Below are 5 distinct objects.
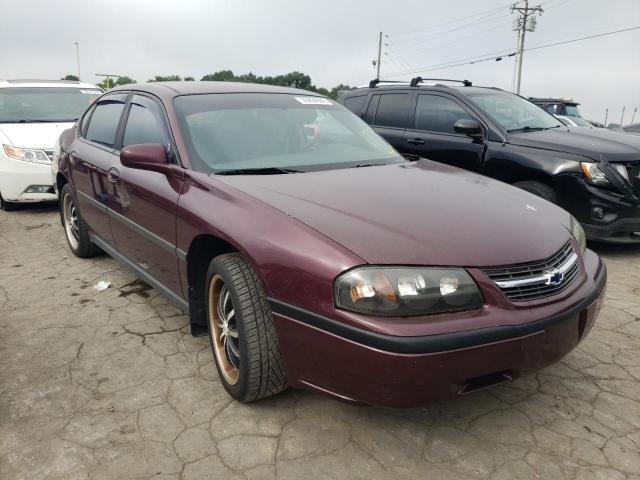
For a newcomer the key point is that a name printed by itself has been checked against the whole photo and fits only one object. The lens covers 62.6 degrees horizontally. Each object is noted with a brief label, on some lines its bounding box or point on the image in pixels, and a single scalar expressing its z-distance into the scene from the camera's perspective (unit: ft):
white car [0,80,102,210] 20.43
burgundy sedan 6.20
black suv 15.53
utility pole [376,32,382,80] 152.27
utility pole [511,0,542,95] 116.57
